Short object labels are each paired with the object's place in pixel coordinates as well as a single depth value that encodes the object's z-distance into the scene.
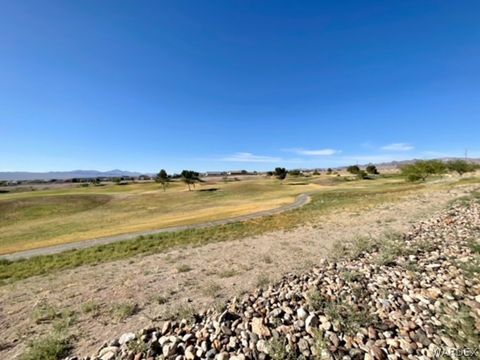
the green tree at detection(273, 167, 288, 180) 108.00
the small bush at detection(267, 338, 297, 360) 4.49
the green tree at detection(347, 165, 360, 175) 119.26
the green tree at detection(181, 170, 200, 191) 87.62
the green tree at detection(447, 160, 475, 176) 64.56
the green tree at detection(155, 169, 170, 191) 87.62
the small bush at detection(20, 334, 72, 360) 5.04
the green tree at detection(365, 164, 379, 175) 122.00
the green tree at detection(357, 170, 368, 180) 104.81
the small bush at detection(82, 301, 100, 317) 6.84
